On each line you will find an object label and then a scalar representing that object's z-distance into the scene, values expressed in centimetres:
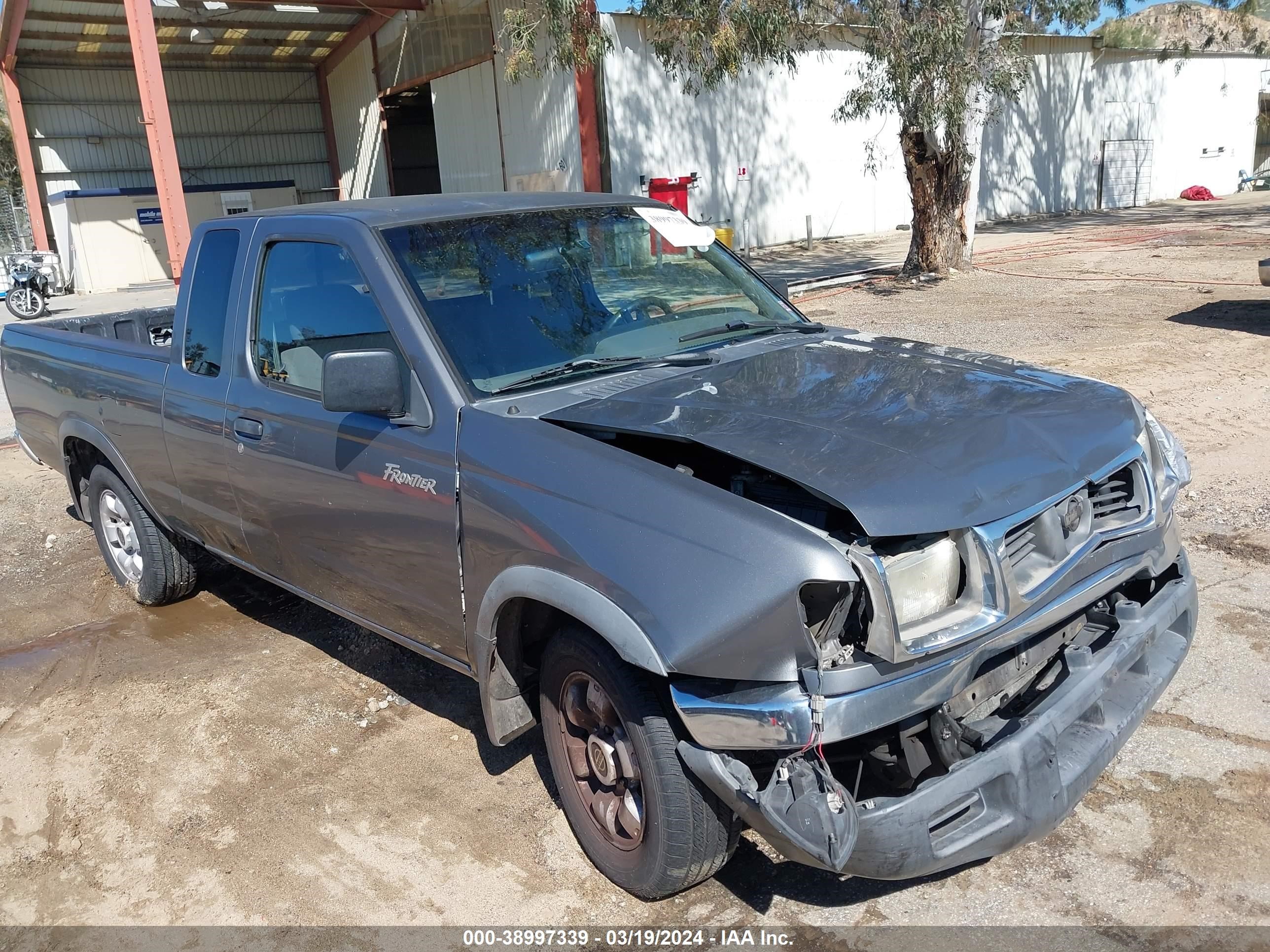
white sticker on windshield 437
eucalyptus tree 1372
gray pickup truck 249
